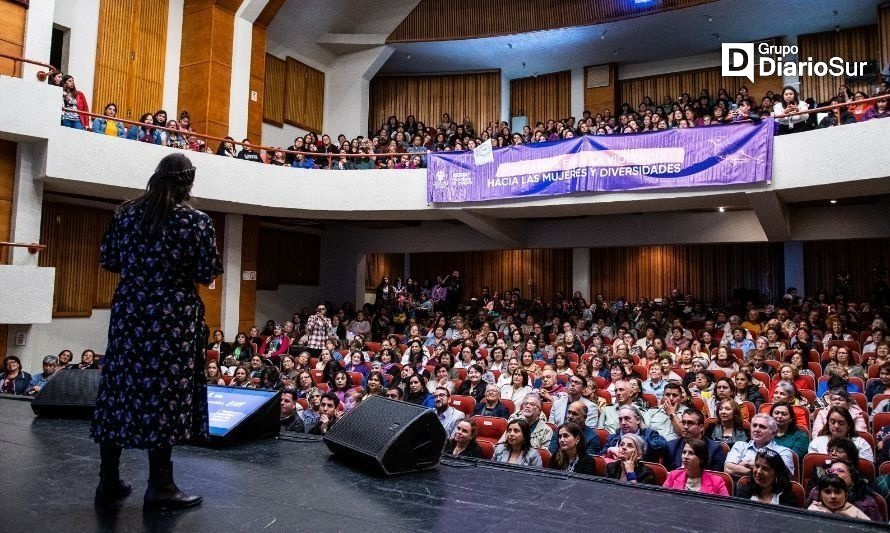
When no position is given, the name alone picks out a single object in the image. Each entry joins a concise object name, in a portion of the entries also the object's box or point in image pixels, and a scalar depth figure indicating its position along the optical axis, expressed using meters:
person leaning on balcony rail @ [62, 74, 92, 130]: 7.07
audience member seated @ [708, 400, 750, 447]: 3.80
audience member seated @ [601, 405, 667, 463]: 3.51
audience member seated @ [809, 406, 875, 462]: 3.34
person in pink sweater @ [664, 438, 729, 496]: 2.98
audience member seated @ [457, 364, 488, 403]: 5.35
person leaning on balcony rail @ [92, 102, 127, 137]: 7.41
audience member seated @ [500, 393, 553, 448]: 3.85
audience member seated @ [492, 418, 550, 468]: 3.33
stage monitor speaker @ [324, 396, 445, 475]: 2.35
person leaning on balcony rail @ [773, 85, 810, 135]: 6.58
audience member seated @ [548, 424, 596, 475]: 3.28
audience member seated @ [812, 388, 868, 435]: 3.79
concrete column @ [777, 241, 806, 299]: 9.85
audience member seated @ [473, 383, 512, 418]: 4.66
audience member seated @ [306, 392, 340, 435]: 4.40
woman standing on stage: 1.83
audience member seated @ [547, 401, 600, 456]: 3.61
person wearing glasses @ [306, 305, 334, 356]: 8.43
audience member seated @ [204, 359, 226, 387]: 6.41
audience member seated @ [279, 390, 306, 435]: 4.40
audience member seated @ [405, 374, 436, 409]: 5.04
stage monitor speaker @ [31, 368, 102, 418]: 3.21
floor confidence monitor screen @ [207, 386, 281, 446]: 2.76
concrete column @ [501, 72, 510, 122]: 12.27
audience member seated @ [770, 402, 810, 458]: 3.49
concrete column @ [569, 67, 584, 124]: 11.74
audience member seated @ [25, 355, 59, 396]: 5.92
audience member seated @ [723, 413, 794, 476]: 3.26
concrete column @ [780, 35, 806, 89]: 10.30
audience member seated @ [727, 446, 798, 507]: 2.78
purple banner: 6.61
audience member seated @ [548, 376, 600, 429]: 4.46
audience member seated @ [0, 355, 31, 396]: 5.79
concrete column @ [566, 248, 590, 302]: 10.29
